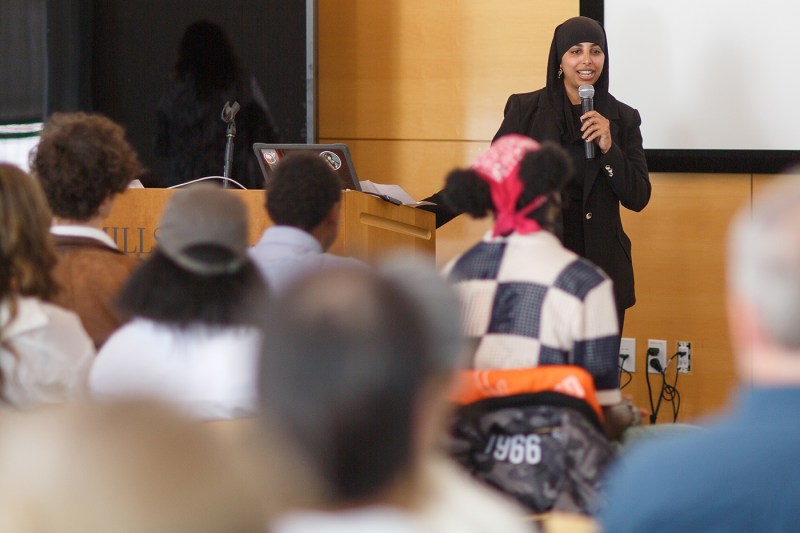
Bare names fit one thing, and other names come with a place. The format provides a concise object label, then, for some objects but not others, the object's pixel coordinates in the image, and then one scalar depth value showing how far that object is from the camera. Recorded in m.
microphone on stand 7.61
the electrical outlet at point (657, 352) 9.22
